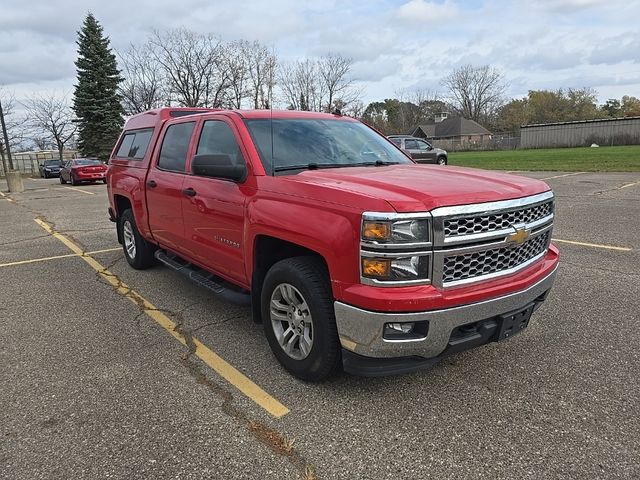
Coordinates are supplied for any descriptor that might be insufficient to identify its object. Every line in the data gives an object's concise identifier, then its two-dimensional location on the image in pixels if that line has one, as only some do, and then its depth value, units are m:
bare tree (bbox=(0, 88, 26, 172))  48.34
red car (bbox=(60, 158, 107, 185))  24.64
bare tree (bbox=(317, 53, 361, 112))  55.03
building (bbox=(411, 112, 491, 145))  81.56
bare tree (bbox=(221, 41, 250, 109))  47.72
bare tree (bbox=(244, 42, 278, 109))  49.22
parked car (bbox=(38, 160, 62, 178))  37.19
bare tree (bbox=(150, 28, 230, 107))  46.62
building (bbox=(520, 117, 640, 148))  47.66
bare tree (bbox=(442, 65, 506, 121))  92.12
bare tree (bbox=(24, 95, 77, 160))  50.06
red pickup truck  2.64
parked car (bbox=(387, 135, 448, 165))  23.42
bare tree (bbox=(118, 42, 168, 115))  45.75
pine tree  39.94
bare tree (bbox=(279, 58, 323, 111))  53.62
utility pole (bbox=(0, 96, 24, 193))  22.95
